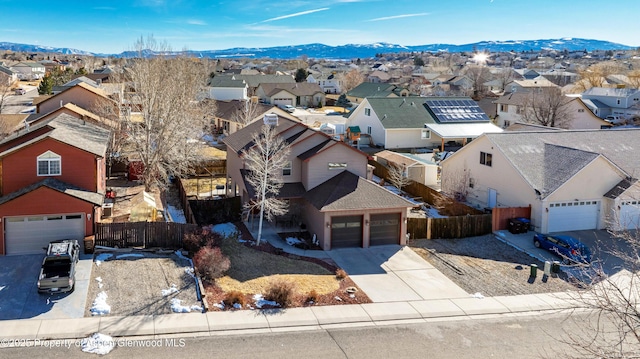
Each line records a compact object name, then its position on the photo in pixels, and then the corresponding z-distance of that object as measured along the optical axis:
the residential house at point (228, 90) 95.44
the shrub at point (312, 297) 21.64
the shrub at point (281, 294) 21.22
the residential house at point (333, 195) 28.53
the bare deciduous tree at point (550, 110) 60.54
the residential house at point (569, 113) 65.62
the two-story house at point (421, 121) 58.62
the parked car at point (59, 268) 20.73
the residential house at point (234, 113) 57.49
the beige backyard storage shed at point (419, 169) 43.06
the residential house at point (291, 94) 101.75
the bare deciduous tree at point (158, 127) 38.97
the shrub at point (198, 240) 25.66
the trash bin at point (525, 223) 31.52
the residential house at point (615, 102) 79.38
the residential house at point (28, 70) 131.38
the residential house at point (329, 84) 135.25
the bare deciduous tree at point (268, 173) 28.84
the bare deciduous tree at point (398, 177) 40.59
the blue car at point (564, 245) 27.08
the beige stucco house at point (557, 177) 31.95
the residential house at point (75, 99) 51.69
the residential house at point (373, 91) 97.00
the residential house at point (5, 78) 73.61
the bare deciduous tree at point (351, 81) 128.00
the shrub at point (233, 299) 20.84
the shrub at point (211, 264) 23.08
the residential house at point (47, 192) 24.69
